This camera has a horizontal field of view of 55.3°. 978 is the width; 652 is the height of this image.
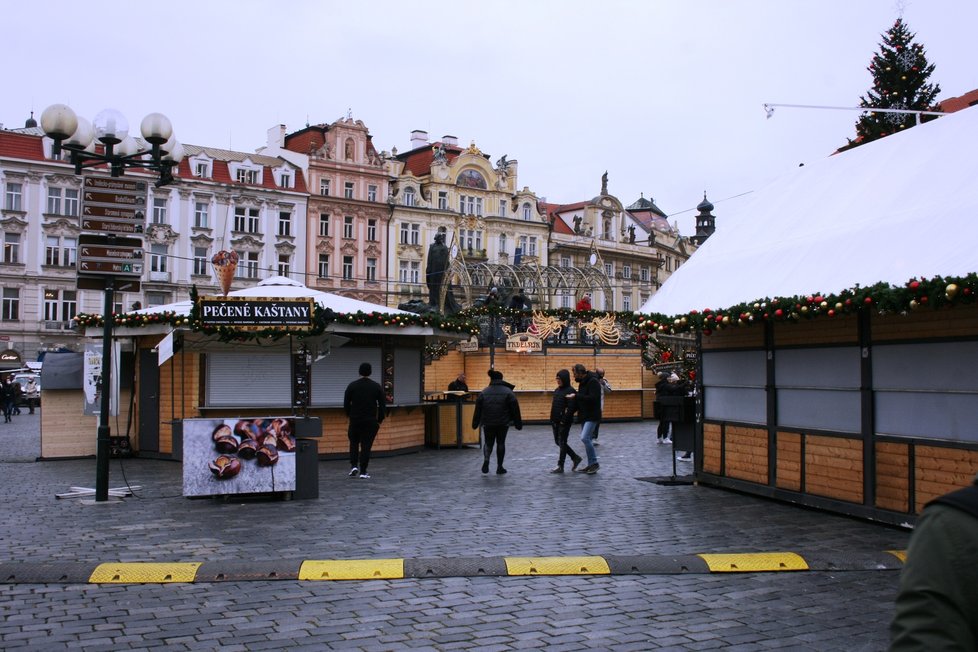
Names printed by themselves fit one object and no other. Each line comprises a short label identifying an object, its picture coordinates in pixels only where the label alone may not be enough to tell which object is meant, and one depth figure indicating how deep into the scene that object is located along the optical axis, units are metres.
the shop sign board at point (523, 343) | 29.28
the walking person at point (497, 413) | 15.55
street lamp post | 12.09
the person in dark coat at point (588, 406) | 15.61
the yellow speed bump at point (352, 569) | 7.95
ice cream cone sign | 18.95
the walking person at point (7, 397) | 33.59
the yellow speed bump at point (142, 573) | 7.78
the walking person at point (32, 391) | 42.50
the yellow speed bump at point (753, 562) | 8.29
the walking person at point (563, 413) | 15.88
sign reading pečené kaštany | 14.86
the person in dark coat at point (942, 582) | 2.15
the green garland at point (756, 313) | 8.72
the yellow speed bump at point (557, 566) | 8.12
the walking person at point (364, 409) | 14.63
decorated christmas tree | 29.34
